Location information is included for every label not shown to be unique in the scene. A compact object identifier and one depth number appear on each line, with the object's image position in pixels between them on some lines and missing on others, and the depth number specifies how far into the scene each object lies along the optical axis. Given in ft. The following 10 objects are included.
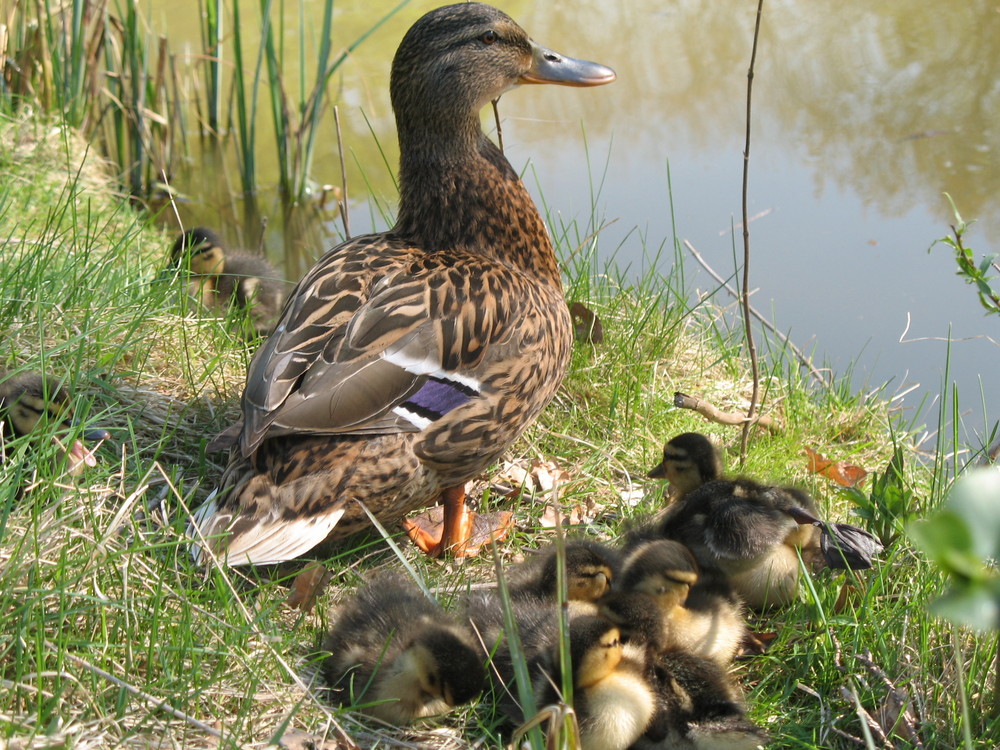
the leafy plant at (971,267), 7.41
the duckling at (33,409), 8.80
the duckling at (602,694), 6.80
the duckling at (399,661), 7.14
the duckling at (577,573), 7.90
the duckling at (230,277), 14.99
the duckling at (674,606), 7.61
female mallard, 8.58
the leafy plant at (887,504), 8.51
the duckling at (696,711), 6.95
